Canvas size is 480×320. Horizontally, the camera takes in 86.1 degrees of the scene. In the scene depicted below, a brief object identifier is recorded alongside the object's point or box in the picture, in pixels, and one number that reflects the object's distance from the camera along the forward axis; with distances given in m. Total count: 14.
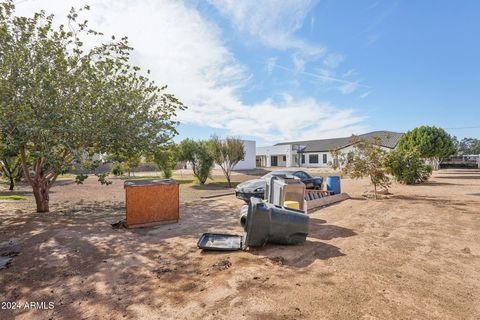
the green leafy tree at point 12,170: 15.38
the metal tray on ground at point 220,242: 5.19
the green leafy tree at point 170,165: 20.46
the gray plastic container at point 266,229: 5.05
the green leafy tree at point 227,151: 20.66
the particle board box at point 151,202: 7.20
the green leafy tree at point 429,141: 25.78
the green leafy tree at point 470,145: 94.00
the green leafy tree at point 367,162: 12.38
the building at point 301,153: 47.59
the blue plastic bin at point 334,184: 12.09
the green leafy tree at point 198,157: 20.77
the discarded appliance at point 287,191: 7.58
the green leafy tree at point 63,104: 6.87
